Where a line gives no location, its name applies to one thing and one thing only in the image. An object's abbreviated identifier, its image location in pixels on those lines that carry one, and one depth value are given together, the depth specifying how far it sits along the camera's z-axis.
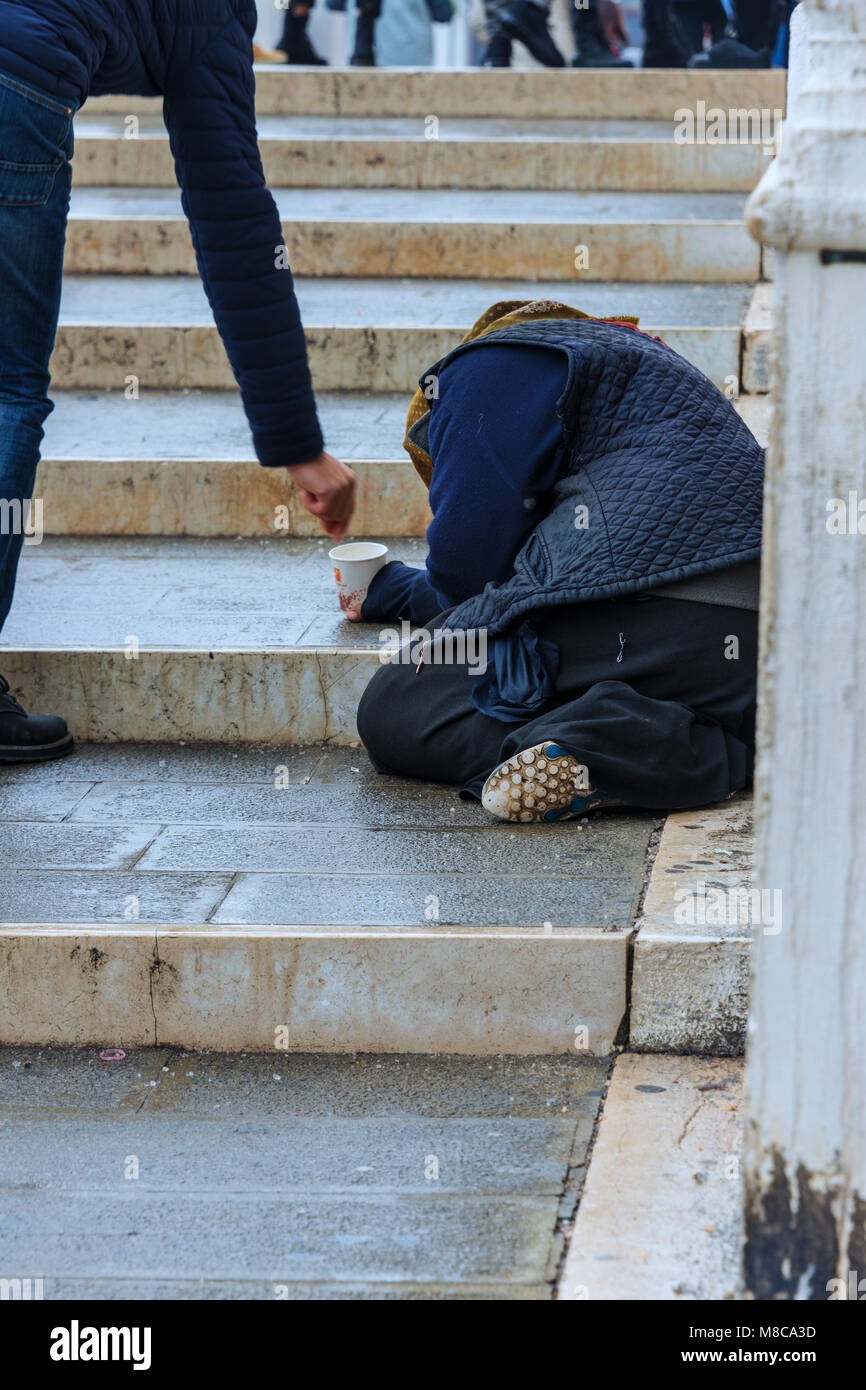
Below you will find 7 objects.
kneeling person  5.99
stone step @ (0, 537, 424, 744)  7.27
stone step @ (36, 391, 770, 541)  9.00
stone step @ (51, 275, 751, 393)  10.49
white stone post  3.29
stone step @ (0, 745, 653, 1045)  5.26
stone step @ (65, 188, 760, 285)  12.09
